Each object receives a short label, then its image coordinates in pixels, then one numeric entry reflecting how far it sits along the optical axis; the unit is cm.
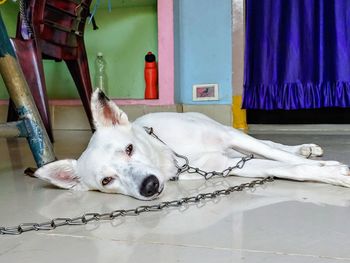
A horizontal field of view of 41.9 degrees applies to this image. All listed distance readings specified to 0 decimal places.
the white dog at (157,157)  124
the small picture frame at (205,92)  335
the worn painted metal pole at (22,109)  140
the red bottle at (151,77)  345
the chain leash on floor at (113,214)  92
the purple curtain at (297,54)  300
